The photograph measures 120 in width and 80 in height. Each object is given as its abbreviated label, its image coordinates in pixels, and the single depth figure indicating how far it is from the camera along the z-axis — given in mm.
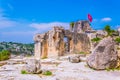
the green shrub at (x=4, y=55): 17569
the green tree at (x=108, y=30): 23174
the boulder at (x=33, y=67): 9483
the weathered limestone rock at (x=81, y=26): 26739
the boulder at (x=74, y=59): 12601
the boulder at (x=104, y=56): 10369
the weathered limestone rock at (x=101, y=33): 24242
